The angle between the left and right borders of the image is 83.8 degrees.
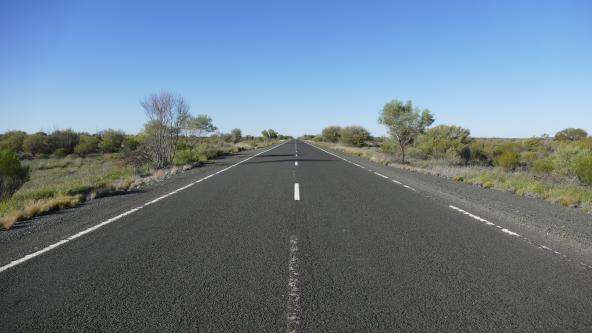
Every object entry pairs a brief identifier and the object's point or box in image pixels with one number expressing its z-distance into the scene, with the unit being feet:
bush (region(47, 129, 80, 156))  141.49
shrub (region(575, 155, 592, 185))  46.68
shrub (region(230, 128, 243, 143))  297.41
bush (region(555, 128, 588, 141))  138.76
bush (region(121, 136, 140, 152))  144.93
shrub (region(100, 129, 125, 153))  152.97
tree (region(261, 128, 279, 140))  482.78
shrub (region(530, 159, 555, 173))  63.20
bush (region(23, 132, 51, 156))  134.62
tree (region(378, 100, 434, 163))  81.20
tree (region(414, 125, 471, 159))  97.96
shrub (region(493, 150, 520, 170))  76.64
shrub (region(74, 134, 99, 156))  140.56
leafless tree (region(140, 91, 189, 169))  67.26
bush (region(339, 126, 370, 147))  214.90
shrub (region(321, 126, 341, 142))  304.34
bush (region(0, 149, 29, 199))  42.24
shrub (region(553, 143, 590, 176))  56.45
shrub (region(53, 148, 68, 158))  132.77
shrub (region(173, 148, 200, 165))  76.35
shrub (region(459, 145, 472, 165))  97.13
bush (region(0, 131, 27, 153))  129.27
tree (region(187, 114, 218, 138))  179.63
